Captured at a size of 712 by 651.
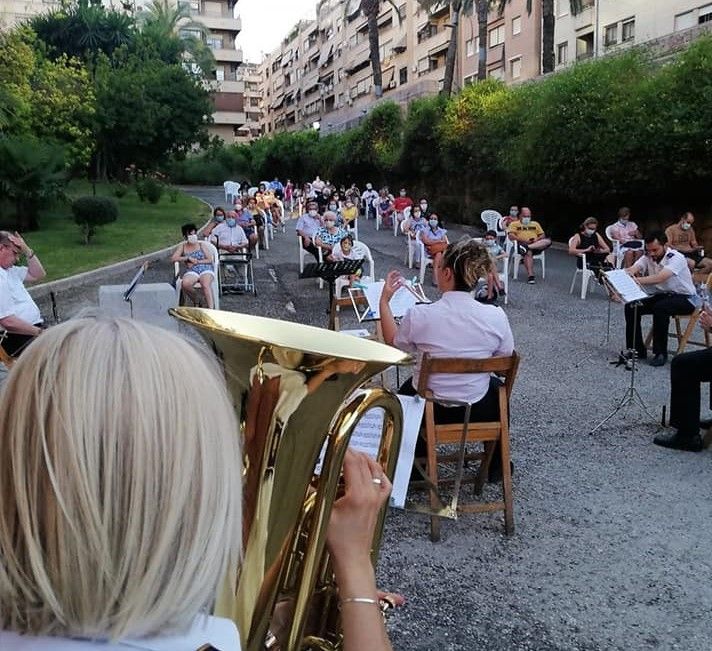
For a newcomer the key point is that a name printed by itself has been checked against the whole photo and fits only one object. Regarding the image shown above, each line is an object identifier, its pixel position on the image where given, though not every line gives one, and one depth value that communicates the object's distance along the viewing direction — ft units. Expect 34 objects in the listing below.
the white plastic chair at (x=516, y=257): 41.60
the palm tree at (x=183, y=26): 168.96
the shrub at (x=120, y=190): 88.79
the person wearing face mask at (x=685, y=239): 36.87
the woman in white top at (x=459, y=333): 11.93
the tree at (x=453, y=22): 97.33
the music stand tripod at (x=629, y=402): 16.90
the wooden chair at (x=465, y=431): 10.95
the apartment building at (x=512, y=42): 111.45
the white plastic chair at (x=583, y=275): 35.01
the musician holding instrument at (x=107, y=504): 2.66
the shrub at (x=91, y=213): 50.93
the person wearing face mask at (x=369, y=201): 87.25
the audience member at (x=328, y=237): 37.14
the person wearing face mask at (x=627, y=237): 38.75
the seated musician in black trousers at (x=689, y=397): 14.90
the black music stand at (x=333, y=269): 25.89
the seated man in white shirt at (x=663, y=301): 22.06
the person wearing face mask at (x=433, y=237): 41.88
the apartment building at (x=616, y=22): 86.14
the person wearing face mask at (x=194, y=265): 29.55
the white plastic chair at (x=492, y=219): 52.29
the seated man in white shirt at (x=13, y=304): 18.03
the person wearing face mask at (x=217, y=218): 41.00
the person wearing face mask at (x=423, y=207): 53.53
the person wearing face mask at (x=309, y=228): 40.47
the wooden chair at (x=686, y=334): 20.47
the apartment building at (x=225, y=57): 225.35
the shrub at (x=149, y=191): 86.12
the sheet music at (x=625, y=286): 19.29
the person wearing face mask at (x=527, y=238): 41.09
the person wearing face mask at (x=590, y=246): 37.35
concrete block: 19.62
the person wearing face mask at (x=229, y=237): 39.09
